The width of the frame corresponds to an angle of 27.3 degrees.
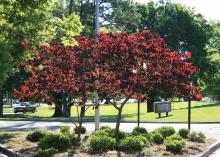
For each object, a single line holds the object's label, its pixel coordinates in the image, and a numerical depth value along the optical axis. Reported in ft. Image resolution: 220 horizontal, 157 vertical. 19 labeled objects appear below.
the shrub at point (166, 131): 52.74
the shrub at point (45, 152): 40.37
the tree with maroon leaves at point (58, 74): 47.70
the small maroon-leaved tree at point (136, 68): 46.16
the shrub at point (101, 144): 43.27
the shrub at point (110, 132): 50.70
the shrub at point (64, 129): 55.78
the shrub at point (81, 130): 56.75
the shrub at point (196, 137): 51.55
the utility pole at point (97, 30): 61.05
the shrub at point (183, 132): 53.16
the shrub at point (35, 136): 51.44
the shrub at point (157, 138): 48.37
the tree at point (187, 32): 146.30
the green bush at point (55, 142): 44.09
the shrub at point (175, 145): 42.98
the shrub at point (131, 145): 43.01
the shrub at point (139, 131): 52.59
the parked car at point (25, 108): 179.63
